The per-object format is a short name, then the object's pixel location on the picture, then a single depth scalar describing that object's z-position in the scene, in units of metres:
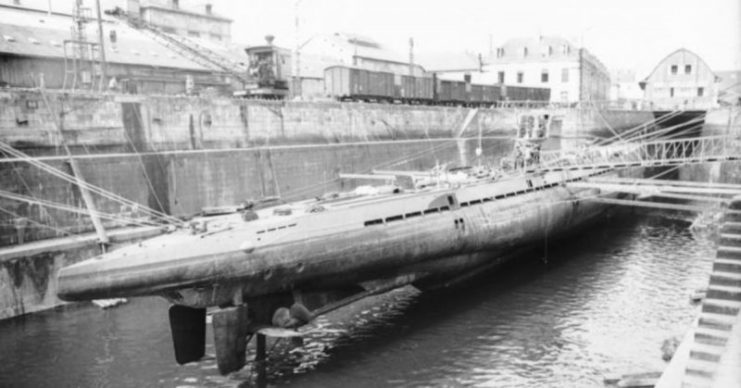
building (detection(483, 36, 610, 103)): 76.62
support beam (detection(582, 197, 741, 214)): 21.20
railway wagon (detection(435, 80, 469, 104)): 56.67
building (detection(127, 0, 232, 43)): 64.50
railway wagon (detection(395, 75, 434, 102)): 51.41
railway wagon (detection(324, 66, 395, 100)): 46.41
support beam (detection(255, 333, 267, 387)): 17.33
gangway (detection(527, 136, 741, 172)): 26.70
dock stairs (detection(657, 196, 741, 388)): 9.88
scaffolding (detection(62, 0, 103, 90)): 38.72
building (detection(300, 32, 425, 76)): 74.98
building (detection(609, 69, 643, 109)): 132.25
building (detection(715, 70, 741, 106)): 56.53
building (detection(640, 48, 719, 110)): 72.19
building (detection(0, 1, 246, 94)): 38.41
